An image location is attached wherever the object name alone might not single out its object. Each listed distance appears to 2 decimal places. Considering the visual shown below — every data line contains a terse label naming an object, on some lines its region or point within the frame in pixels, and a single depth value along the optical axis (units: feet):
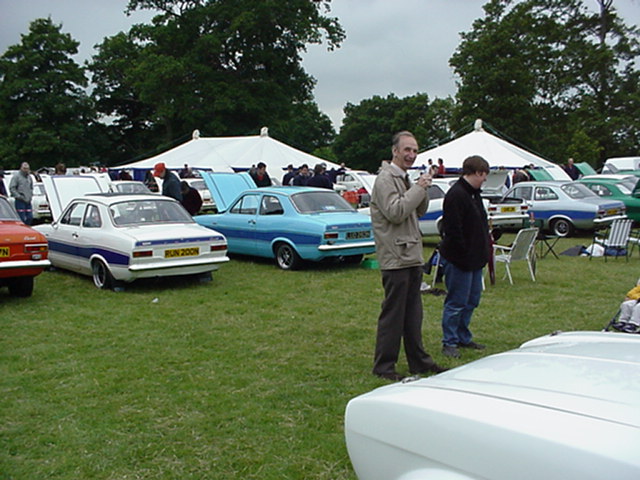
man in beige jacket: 15.90
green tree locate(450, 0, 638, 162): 146.00
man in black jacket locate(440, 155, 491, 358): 18.80
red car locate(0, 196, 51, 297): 25.89
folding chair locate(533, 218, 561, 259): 41.42
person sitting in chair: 19.03
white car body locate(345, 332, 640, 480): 5.58
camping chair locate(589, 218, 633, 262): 39.93
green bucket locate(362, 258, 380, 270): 37.35
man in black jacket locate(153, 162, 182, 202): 40.22
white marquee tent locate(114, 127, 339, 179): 89.86
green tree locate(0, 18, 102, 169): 162.30
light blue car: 34.60
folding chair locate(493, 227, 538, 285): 31.81
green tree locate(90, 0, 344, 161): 141.79
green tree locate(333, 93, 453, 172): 233.14
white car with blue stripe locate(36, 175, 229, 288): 29.50
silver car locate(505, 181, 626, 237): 52.60
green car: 55.88
